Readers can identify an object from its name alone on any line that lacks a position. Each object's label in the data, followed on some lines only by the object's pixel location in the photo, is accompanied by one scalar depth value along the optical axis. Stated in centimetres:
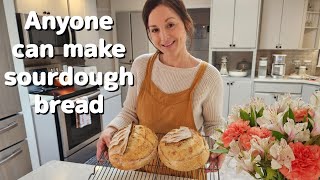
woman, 87
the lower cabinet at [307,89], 269
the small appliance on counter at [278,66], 306
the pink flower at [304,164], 40
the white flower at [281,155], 41
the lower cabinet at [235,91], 304
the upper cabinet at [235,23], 287
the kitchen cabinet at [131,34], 375
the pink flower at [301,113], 46
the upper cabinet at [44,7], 211
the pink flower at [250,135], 46
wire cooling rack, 70
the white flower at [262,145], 44
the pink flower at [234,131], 49
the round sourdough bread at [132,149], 65
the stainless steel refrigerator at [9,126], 161
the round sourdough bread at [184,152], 63
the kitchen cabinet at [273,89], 284
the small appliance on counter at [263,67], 308
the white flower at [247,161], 44
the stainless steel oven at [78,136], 214
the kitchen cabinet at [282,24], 288
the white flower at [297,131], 43
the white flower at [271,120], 46
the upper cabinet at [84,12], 275
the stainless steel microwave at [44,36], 201
